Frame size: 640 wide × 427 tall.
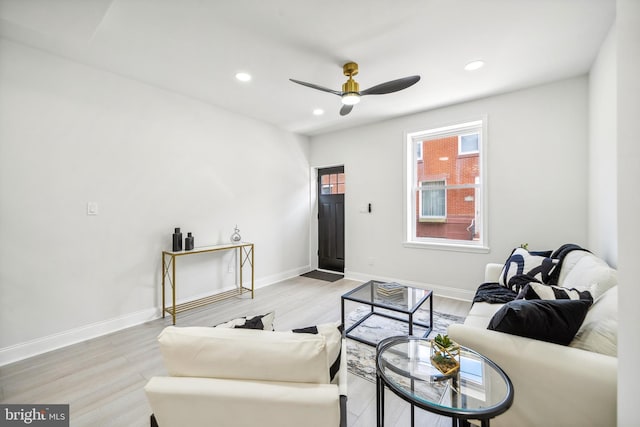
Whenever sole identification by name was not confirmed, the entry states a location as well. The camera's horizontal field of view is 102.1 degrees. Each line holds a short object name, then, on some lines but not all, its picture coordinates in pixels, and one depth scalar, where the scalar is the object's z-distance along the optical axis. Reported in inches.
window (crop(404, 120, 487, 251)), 140.9
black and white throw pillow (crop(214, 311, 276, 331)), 42.4
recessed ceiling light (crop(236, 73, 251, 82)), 108.6
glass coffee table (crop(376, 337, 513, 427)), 37.5
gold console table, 117.3
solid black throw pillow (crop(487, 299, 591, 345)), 49.8
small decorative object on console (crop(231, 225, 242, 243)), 147.9
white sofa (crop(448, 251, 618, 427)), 42.6
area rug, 82.1
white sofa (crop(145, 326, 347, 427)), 33.4
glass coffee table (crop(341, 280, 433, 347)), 92.5
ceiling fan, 90.8
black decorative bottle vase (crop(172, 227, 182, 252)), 120.0
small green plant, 49.0
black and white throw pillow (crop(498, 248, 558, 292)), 91.0
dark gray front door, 197.3
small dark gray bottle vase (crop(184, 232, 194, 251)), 124.5
